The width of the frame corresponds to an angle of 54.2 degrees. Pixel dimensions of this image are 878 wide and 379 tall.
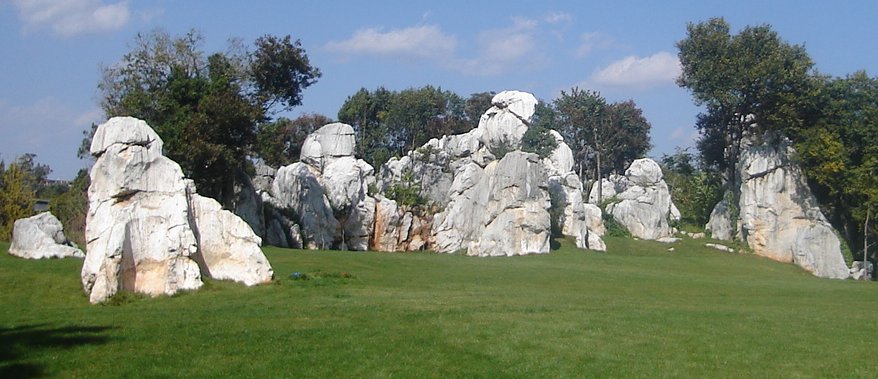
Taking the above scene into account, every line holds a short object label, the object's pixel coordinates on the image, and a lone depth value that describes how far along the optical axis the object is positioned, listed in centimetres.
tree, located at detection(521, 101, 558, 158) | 7606
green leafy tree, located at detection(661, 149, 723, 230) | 7444
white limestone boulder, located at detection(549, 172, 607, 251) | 6588
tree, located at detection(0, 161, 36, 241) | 5103
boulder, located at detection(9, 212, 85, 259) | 3203
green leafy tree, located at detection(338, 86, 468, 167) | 8969
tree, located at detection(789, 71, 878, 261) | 5647
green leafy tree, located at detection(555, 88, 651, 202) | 8850
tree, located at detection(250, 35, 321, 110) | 5806
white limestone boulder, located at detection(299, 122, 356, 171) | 6762
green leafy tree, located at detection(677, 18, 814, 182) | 5991
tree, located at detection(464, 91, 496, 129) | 9612
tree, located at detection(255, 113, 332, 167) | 5206
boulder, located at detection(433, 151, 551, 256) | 5897
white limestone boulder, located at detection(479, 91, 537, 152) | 7588
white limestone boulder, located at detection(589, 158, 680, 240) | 7356
